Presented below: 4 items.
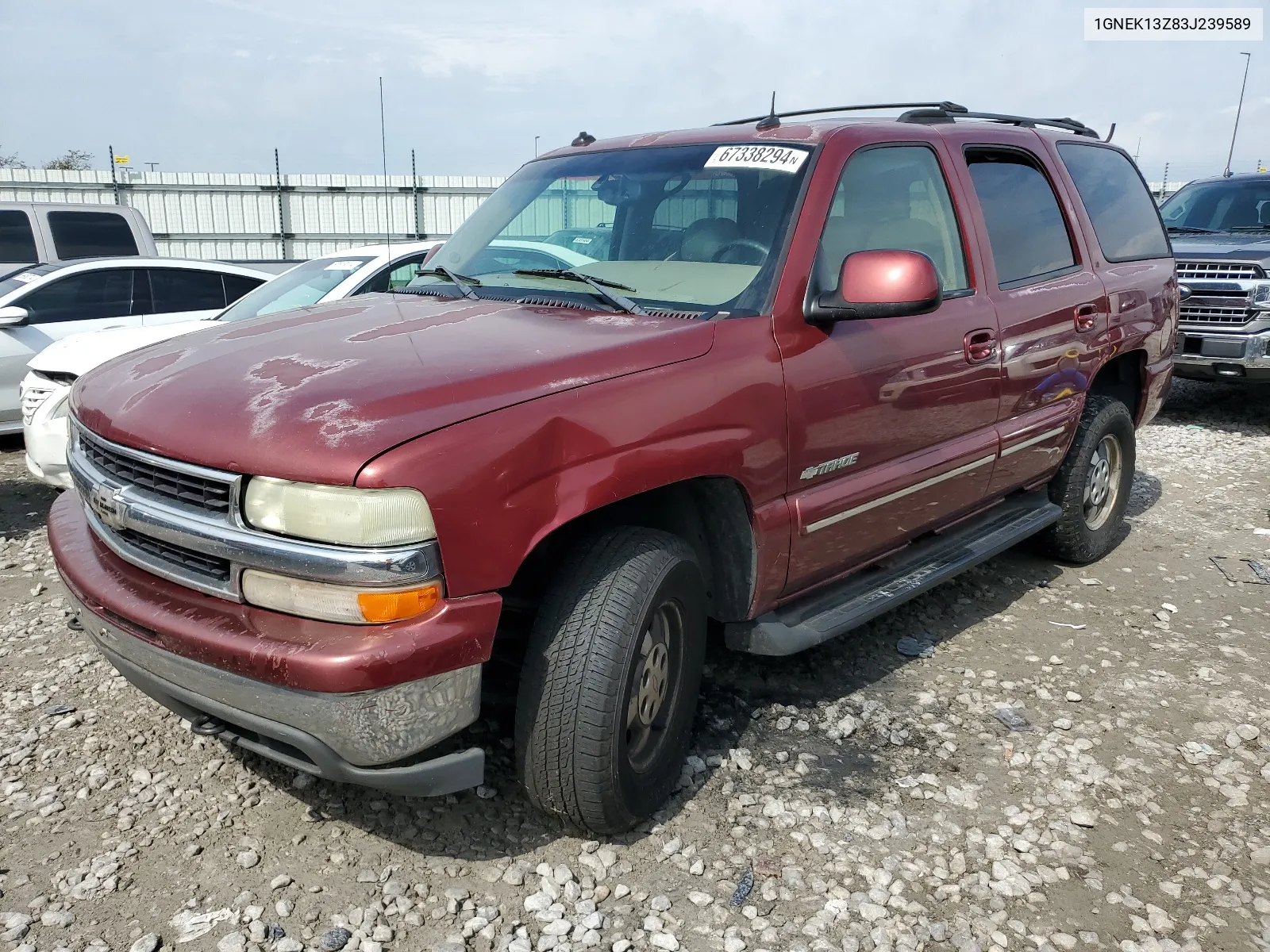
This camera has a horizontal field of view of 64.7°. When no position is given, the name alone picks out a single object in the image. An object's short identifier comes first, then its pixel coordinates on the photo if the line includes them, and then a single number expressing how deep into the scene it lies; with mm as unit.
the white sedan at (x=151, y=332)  5340
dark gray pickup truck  7941
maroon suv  2189
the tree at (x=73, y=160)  31984
